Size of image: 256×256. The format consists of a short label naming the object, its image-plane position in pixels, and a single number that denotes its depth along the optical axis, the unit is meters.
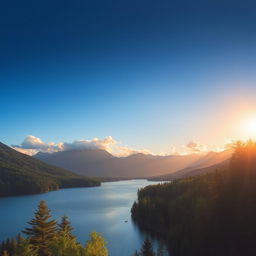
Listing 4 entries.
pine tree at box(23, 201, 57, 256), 41.84
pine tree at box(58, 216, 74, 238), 47.26
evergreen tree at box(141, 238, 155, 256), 53.69
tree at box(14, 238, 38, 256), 33.50
